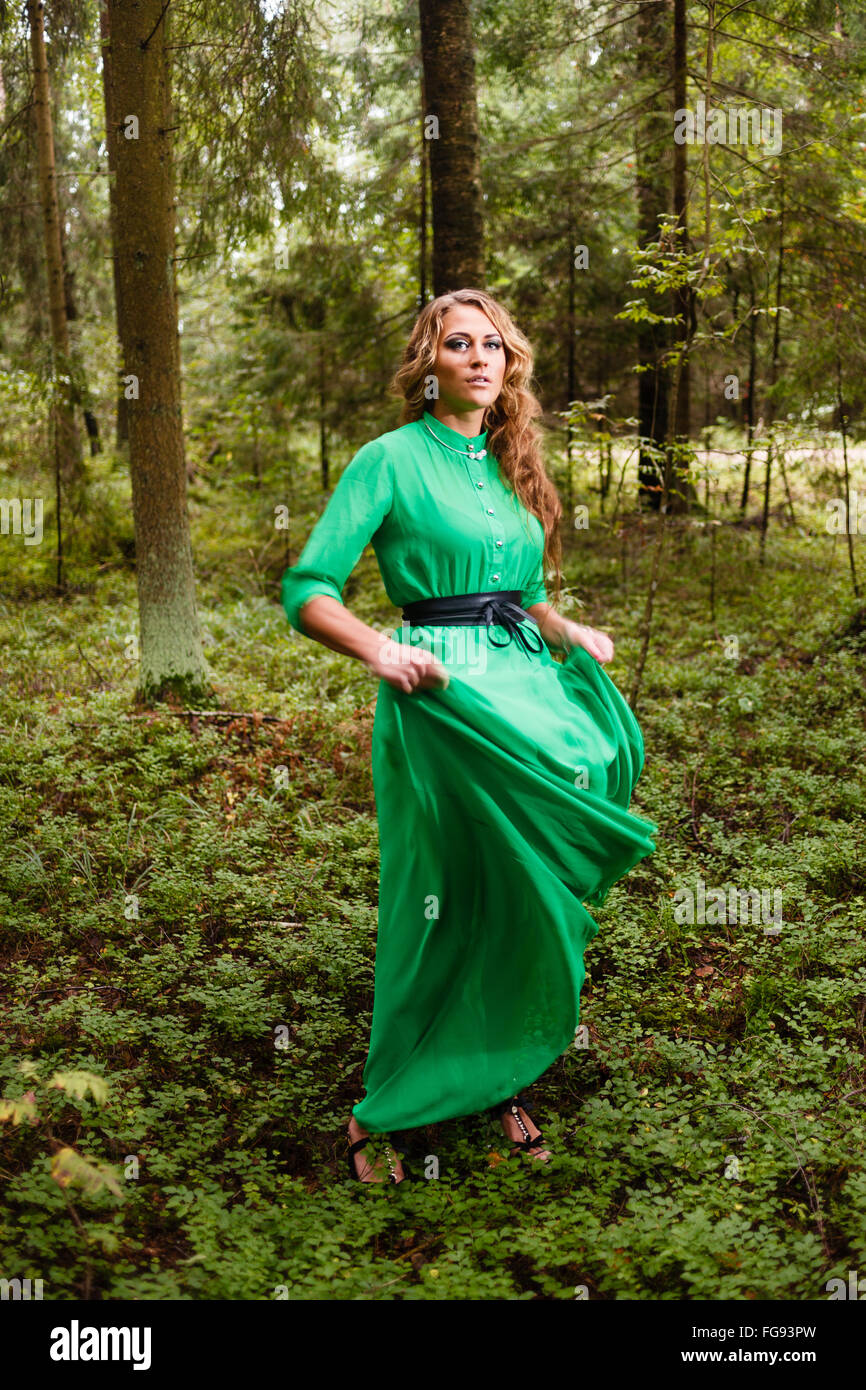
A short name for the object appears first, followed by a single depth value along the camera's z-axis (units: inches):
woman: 104.2
